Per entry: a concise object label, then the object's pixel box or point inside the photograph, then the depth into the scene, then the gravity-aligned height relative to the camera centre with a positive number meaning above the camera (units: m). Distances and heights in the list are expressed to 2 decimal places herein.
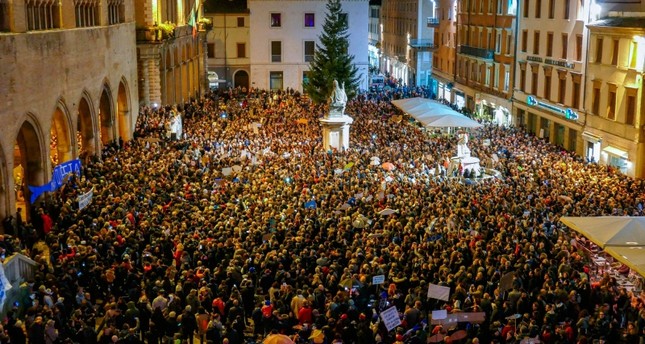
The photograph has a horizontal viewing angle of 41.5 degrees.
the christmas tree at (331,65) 66.38 -4.85
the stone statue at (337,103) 41.19 -4.74
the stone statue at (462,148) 35.16 -5.85
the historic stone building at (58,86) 27.50 -3.19
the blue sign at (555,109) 44.97 -5.73
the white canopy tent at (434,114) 41.75 -5.64
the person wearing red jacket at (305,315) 17.19 -6.18
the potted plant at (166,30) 48.75 -1.51
